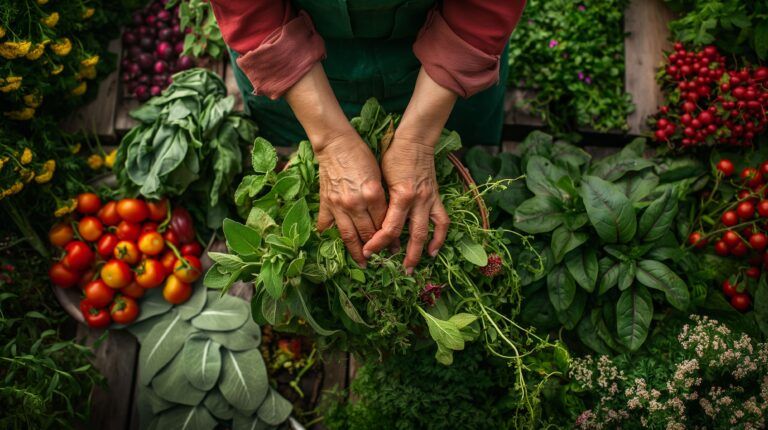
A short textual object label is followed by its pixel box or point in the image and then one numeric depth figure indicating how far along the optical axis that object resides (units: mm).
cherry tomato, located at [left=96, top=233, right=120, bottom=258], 1978
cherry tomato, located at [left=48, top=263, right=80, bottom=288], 1952
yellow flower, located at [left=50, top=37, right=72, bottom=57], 1832
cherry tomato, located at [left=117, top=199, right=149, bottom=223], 1964
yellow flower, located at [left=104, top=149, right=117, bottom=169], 2105
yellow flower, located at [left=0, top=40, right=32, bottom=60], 1650
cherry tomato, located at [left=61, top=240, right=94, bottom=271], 1933
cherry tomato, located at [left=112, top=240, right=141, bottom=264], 1949
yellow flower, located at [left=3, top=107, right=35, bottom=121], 1837
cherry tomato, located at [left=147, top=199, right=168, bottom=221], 2000
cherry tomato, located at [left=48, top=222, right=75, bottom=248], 1990
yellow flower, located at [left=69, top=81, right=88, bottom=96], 2039
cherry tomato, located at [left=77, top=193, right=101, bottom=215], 1996
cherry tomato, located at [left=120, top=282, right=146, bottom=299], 1988
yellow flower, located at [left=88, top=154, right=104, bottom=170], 2115
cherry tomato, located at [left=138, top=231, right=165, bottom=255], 1968
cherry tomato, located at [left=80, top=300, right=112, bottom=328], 1944
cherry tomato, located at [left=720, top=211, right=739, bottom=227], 1854
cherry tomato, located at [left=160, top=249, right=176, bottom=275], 2008
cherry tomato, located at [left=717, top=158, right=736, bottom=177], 1923
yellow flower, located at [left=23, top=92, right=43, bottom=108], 1818
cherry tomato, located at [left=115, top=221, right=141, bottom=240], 1982
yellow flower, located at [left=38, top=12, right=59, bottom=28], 1784
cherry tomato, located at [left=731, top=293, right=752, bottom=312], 1844
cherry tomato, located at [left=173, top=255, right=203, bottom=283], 1971
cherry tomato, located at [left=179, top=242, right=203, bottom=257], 2031
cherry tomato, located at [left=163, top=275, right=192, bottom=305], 1985
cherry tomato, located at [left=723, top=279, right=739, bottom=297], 1861
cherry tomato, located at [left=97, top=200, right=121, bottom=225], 2012
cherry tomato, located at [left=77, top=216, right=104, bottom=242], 1982
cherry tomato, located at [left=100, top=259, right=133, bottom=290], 1917
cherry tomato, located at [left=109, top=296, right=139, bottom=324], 1960
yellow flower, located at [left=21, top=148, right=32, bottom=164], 1771
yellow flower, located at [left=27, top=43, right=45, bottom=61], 1733
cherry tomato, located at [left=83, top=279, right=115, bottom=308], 1929
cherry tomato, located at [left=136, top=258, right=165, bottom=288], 1953
